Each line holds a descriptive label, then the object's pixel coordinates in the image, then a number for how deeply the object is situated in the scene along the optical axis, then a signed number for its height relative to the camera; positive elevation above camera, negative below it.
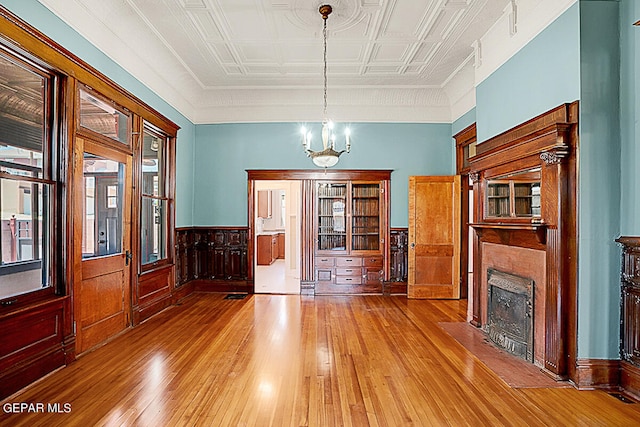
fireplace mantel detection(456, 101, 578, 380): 3.39 -0.12
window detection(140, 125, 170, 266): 5.57 +0.25
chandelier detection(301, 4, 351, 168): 4.89 +0.77
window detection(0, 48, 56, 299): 3.18 +0.32
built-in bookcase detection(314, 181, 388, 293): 7.50 -0.40
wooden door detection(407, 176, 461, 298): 7.07 -0.42
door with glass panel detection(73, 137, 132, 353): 4.02 -0.29
